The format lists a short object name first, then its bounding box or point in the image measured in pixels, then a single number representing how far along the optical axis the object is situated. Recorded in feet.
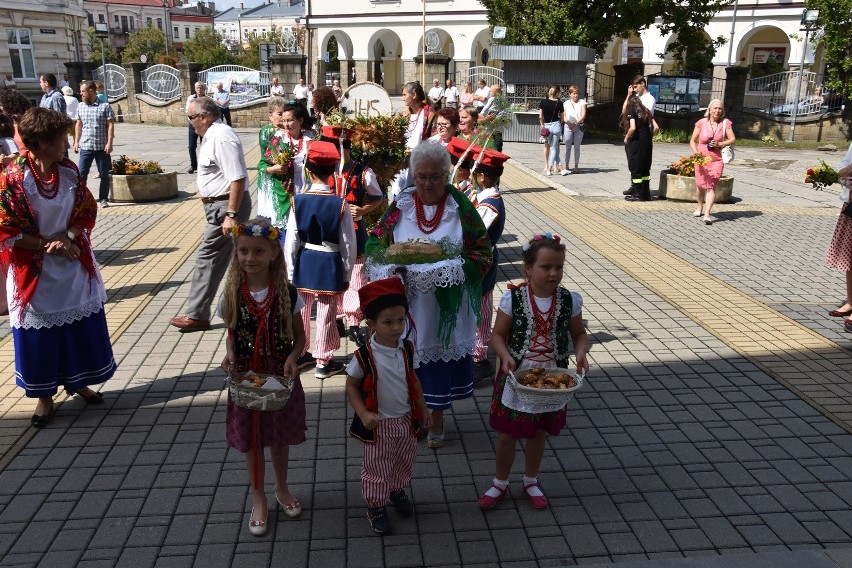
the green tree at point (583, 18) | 76.59
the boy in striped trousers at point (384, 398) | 11.70
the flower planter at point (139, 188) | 40.57
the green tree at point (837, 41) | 74.64
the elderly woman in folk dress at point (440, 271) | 13.93
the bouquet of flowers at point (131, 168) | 41.06
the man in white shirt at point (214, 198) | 20.61
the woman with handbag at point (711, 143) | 36.81
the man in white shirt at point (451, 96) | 88.08
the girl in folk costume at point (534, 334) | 12.69
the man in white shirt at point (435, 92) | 81.26
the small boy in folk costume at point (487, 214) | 17.42
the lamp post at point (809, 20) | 77.00
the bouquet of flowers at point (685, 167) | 42.64
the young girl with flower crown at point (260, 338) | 12.26
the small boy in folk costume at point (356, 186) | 18.95
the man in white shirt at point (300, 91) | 77.44
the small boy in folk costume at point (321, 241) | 17.99
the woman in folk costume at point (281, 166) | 22.33
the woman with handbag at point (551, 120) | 49.67
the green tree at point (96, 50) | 167.43
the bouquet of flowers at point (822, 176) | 24.44
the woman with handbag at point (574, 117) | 49.47
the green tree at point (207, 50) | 179.63
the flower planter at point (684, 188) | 42.47
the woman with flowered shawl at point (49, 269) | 15.21
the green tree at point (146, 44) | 190.29
